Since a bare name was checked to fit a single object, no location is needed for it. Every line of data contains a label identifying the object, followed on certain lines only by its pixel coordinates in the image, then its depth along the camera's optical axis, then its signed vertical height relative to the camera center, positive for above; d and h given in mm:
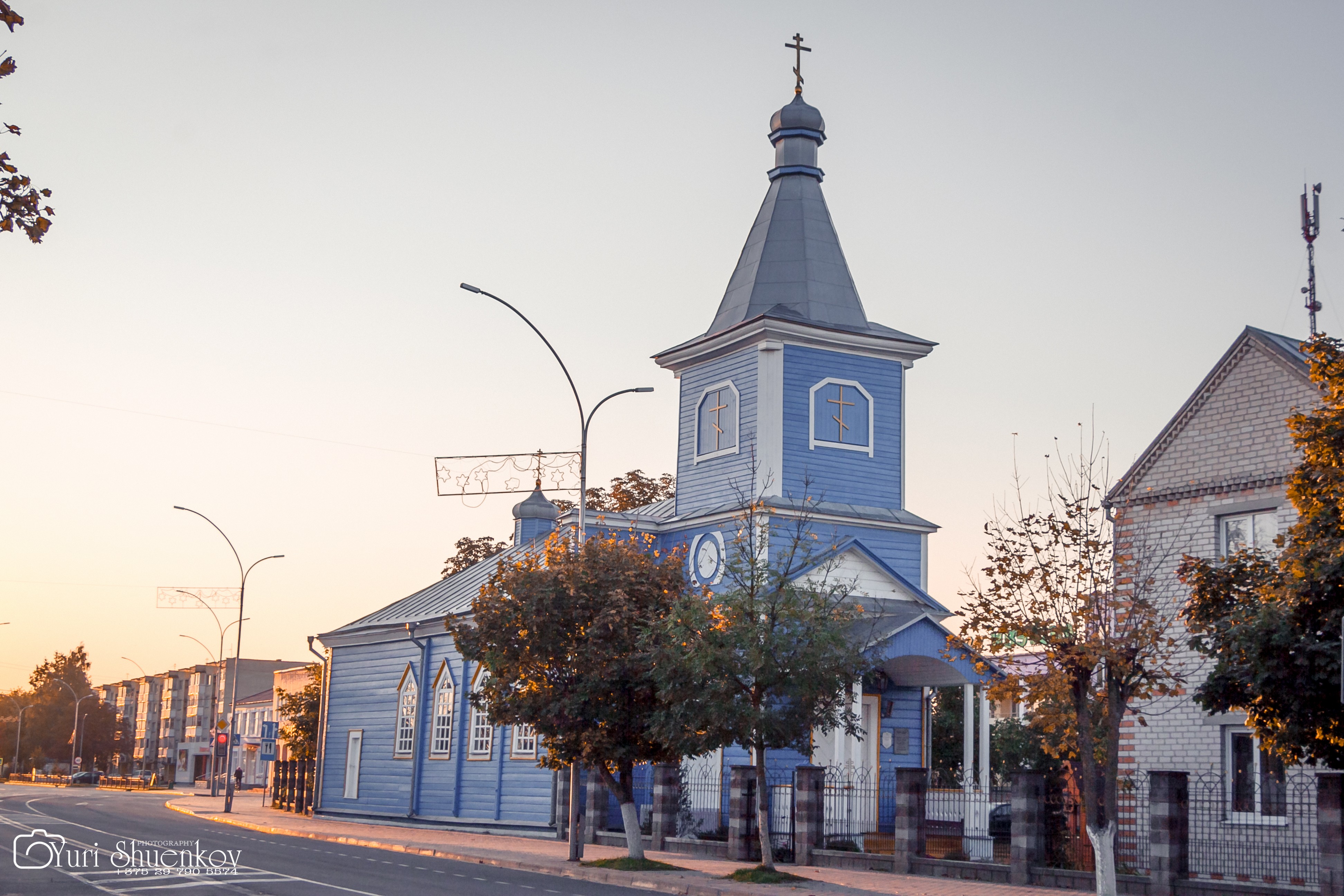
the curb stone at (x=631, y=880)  20250 -2736
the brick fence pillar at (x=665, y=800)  28281 -1872
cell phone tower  27469 +9399
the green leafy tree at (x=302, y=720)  52781 -1002
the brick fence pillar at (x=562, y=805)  32125 -2311
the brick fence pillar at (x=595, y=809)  30750 -2282
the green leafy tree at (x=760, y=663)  21297 +699
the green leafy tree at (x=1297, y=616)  15133 +1216
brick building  23094 +3903
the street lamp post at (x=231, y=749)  46969 -2145
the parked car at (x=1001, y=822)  30094 -2233
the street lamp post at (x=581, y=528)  24938 +3292
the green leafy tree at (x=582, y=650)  24328 +908
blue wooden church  32156 +5779
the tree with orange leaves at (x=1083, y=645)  17453 +939
